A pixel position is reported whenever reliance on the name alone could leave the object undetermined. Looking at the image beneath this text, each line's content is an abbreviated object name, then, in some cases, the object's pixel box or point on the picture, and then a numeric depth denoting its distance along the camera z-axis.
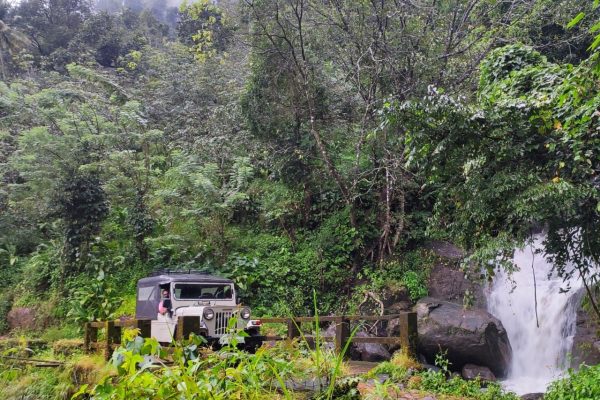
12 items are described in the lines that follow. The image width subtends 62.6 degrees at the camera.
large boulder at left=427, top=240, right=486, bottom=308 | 13.73
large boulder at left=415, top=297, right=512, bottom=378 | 10.78
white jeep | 8.84
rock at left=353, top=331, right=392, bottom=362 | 10.88
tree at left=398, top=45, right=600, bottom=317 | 6.54
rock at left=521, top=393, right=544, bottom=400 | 8.48
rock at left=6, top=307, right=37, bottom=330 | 14.82
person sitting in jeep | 9.43
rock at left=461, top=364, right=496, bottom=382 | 10.47
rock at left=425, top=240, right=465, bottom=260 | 14.79
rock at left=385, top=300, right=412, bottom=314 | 13.25
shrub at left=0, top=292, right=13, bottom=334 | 15.25
